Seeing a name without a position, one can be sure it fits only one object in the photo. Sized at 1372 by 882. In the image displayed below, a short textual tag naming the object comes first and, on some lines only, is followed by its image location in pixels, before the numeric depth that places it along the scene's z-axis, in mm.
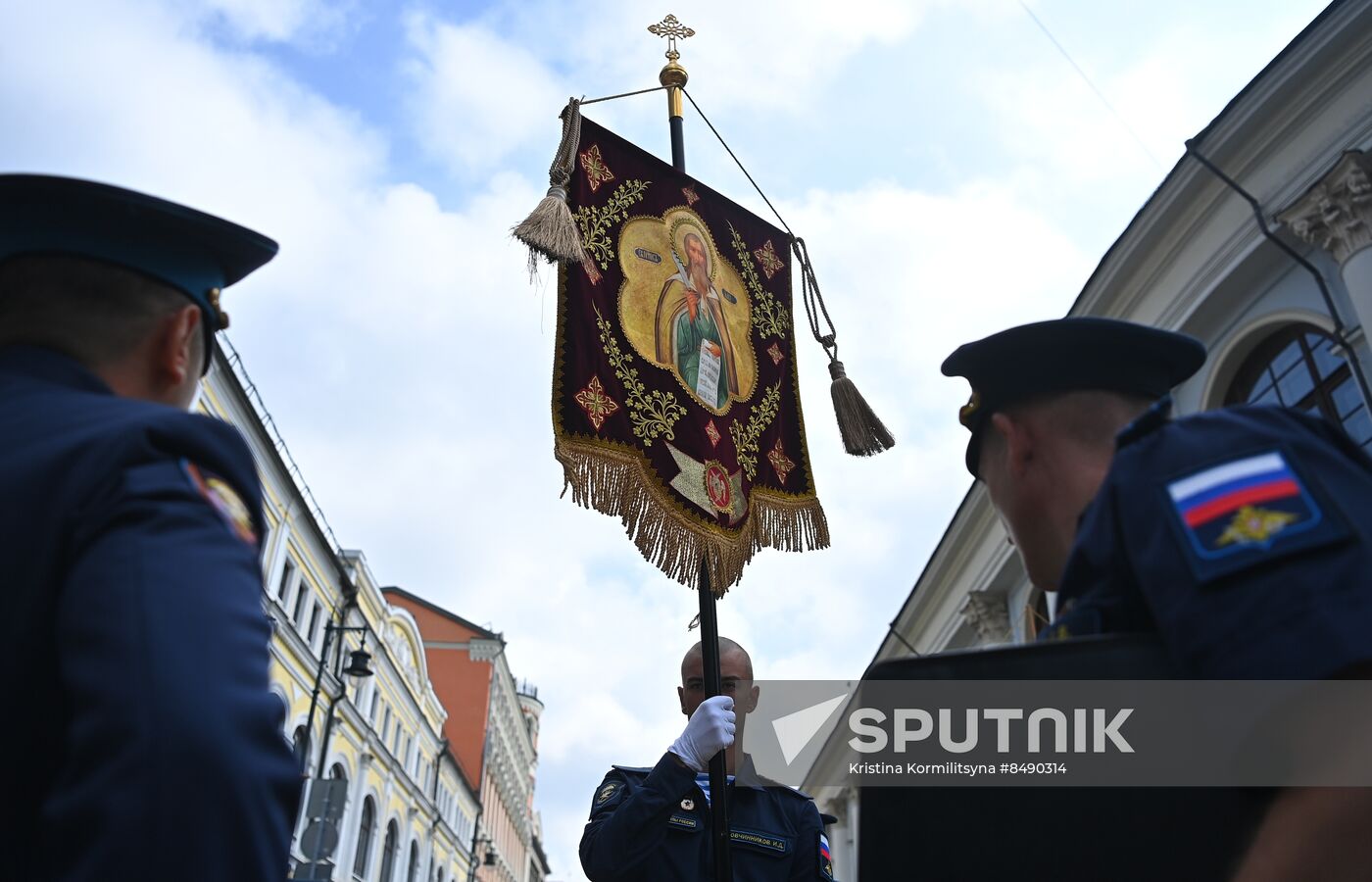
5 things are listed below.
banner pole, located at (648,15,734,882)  3018
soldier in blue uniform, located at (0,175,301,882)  902
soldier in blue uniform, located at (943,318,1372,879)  990
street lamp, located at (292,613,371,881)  17266
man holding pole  2963
